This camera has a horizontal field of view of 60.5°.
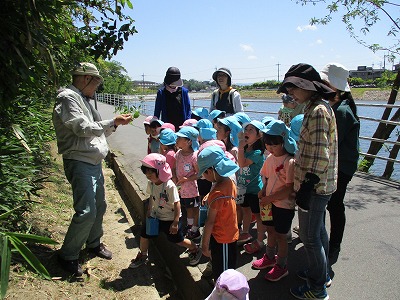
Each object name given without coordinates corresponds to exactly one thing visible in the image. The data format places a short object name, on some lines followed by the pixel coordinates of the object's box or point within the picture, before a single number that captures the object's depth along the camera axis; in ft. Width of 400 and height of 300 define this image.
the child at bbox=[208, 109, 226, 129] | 15.31
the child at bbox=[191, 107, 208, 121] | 18.58
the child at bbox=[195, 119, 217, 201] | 13.42
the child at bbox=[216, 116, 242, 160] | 13.14
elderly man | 10.39
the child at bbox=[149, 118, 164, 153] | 15.53
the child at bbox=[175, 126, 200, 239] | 12.65
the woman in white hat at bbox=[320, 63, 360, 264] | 9.31
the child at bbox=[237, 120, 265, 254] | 11.80
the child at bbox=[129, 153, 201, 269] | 10.95
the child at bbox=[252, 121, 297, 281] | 9.71
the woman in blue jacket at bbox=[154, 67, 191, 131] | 16.65
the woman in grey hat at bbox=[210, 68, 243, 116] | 15.71
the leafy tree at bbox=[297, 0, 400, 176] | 26.30
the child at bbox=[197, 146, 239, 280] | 8.64
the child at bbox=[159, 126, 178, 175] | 13.42
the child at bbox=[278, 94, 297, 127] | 15.19
